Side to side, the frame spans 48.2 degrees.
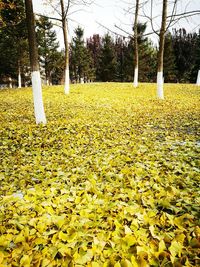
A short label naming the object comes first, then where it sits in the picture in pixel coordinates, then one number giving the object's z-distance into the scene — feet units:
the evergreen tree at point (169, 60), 132.77
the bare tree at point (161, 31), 40.81
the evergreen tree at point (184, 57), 148.05
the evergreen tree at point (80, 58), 145.59
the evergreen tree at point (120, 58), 158.92
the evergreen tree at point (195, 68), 113.02
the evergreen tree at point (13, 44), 74.33
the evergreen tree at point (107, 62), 139.11
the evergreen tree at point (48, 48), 121.29
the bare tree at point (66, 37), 50.51
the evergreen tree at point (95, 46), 197.35
